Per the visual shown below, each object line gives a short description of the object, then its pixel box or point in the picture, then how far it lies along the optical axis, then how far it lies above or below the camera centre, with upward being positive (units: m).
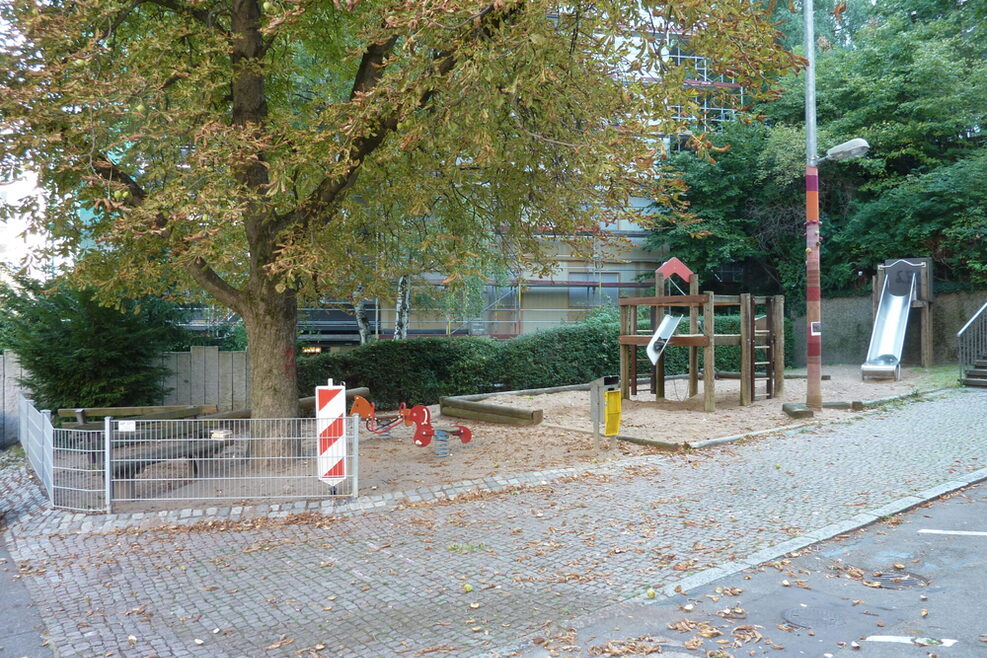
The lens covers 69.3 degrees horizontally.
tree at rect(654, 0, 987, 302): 21.83 +5.99
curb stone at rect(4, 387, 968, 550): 7.00 -1.78
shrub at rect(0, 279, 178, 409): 12.08 -0.13
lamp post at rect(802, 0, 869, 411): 12.84 +1.55
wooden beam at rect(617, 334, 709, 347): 13.15 -0.12
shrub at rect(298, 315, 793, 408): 14.95 -0.66
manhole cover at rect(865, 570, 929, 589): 4.93 -1.75
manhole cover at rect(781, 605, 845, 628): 4.32 -1.76
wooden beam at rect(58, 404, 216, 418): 10.58 -1.09
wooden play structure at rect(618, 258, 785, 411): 13.32 -0.10
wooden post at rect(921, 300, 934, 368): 20.28 -0.10
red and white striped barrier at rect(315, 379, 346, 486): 7.38 -1.06
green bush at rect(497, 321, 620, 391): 17.27 -0.56
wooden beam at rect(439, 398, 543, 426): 12.13 -1.39
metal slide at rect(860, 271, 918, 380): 18.11 +0.08
